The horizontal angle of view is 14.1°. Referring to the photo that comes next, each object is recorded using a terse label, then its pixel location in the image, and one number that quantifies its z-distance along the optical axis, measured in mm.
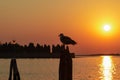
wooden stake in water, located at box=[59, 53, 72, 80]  25969
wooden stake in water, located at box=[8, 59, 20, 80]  33469
